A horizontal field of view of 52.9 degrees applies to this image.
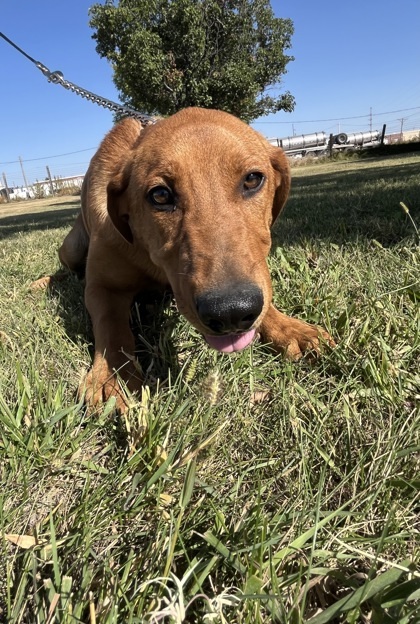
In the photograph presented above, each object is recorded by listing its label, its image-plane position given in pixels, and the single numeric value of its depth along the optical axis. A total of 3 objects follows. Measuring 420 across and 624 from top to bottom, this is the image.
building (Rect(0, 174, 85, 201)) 36.62
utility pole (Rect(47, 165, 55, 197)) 36.74
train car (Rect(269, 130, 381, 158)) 37.06
